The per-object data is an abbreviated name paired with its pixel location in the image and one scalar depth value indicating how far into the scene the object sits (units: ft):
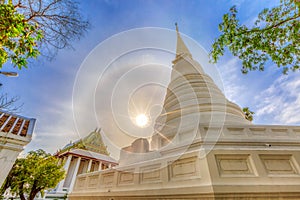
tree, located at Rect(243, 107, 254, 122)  51.81
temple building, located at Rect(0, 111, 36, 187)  17.28
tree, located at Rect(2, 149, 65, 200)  33.65
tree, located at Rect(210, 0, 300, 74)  18.19
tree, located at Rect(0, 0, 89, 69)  8.60
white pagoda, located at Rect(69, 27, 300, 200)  12.51
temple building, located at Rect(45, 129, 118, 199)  69.84
